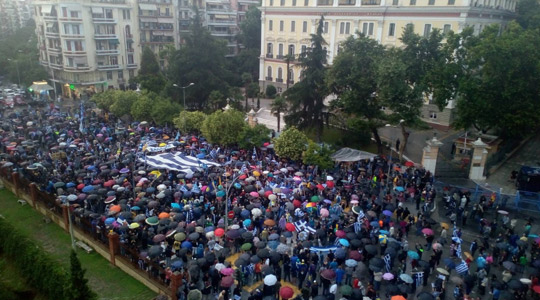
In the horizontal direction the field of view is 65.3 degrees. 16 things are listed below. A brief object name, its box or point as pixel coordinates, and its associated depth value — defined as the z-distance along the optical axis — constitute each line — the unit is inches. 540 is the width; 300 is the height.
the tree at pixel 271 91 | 2325.3
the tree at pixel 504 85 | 1159.6
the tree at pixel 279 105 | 1499.0
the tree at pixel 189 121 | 1457.9
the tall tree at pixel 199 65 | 1790.1
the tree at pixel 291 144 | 1189.1
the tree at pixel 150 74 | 2044.8
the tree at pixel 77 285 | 542.9
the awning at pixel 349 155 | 1190.9
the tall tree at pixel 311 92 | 1381.6
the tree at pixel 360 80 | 1295.5
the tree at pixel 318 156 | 1138.0
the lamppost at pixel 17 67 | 2463.1
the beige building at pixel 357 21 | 1679.4
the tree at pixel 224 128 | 1314.0
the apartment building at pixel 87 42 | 2272.4
